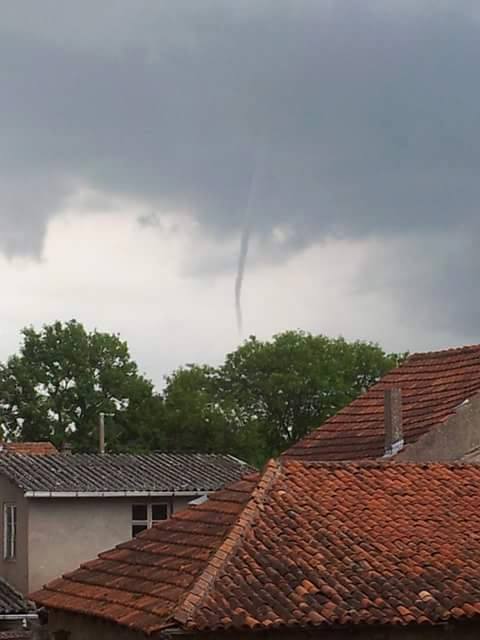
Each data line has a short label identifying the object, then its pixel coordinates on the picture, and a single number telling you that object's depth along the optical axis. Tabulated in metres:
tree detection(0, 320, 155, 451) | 76.06
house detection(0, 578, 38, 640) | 32.75
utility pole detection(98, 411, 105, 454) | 59.26
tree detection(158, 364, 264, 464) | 72.50
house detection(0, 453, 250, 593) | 36.34
